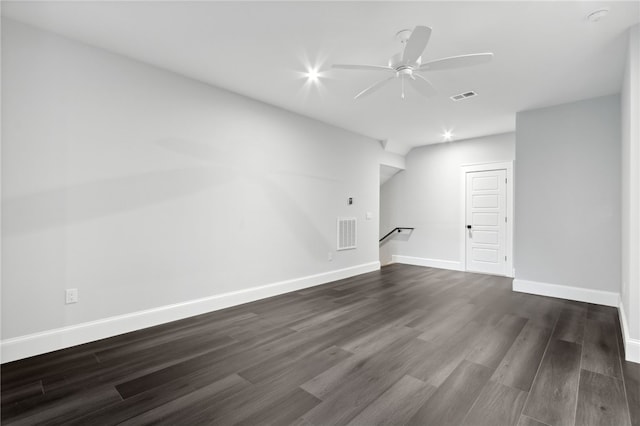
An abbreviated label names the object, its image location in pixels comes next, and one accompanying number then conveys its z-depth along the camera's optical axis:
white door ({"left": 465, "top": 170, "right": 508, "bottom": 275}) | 5.83
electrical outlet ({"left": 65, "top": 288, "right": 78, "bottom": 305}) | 2.68
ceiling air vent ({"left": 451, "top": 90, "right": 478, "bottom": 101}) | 3.93
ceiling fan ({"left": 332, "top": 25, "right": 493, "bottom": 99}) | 2.19
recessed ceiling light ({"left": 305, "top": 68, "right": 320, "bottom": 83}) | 3.30
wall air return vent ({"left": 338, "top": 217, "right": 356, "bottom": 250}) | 5.50
